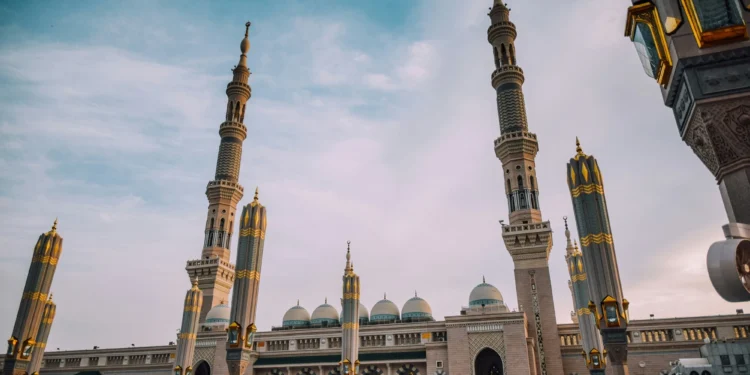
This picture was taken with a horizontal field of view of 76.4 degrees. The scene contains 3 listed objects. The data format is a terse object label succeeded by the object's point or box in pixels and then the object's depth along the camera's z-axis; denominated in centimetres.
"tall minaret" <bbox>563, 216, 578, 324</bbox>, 5339
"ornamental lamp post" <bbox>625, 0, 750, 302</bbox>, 793
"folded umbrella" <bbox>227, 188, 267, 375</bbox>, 2388
